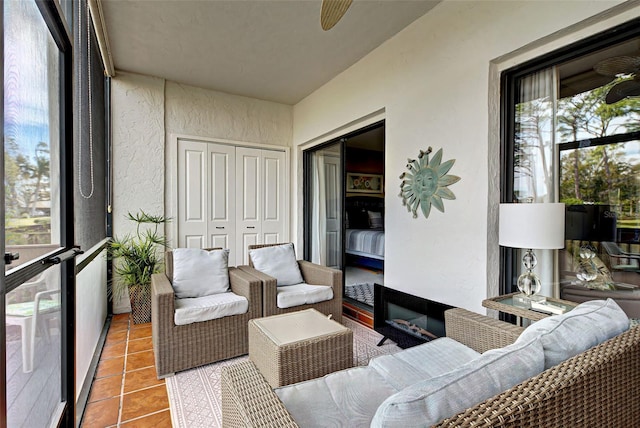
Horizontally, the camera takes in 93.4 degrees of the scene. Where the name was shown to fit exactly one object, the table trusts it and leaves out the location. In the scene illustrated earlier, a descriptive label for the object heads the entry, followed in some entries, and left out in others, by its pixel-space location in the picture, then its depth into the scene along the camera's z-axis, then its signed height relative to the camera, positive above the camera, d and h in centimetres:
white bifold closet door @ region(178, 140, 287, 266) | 410 +21
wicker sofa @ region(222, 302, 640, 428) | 67 -49
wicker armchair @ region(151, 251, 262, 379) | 219 -95
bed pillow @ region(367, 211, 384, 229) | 627 -22
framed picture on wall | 625 +58
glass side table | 166 -57
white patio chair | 99 -37
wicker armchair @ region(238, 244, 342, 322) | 262 -72
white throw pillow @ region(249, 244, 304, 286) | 304 -54
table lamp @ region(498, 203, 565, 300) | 157 -9
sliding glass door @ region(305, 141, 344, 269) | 403 +9
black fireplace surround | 242 -94
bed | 508 -39
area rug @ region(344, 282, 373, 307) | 373 -110
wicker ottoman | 157 -76
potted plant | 332 -58
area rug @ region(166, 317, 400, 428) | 177 -122
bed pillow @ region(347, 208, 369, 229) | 620 -16
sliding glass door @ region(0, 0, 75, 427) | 93 -3
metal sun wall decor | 238 +23
